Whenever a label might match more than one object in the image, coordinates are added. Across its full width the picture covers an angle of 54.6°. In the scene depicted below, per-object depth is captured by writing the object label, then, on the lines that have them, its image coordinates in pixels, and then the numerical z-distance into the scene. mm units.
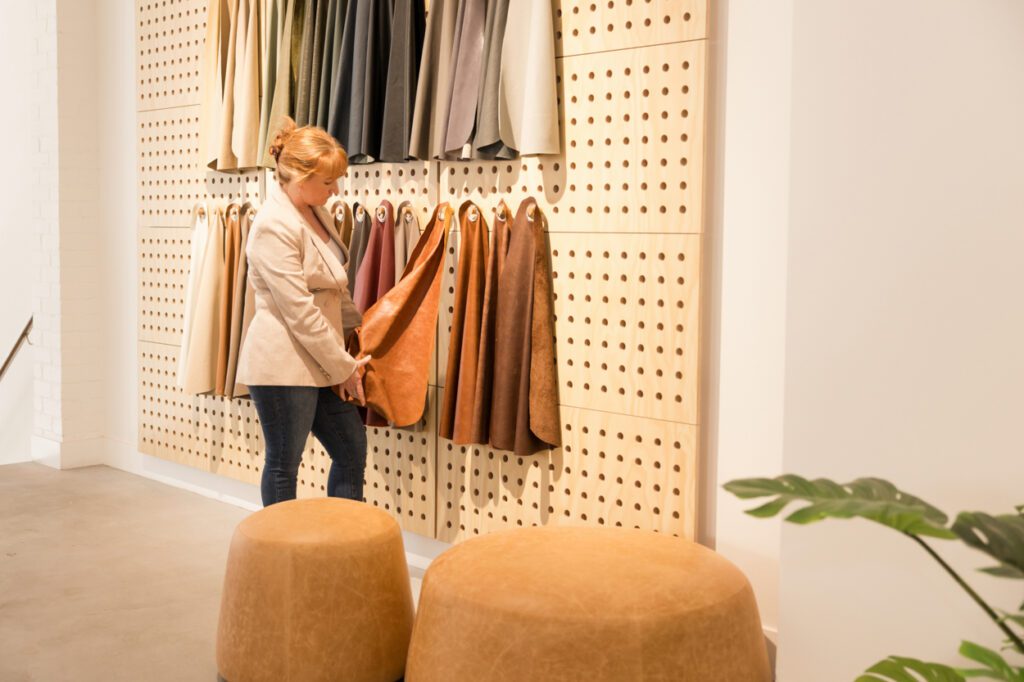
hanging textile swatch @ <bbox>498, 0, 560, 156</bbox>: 3299
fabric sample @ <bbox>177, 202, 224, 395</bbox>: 4660
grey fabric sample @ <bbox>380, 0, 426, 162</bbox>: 3781
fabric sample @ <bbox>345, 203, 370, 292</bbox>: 4023
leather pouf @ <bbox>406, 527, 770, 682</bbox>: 2033
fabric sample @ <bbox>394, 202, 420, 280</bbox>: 3854
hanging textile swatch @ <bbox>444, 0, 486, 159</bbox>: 3533
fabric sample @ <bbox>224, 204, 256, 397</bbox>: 4508
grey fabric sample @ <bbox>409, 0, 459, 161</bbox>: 3648
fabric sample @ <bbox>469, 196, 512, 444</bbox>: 3520
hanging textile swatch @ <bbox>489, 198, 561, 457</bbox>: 3406
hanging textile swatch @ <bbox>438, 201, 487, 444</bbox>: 3576
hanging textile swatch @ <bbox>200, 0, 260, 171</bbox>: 4465
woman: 3355
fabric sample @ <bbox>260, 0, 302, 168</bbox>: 4293
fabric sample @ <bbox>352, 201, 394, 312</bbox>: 3865
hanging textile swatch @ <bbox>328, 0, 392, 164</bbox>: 3877
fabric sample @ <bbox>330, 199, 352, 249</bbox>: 4148
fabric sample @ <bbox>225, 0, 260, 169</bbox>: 4453
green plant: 1232
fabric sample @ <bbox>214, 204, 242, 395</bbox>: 4605
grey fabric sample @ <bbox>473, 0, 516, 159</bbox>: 3436
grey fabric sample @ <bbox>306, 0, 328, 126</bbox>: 4168
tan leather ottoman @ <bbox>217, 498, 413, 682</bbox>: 2615
